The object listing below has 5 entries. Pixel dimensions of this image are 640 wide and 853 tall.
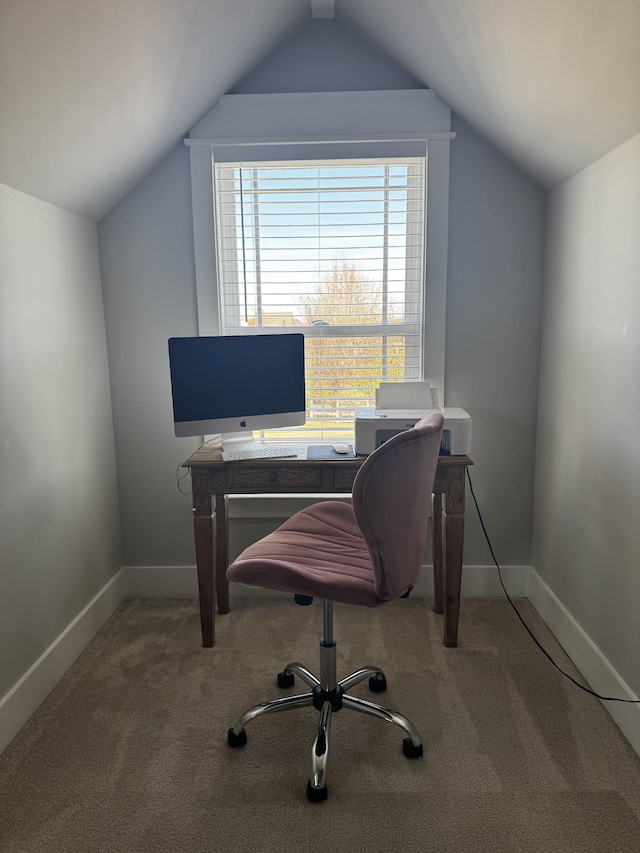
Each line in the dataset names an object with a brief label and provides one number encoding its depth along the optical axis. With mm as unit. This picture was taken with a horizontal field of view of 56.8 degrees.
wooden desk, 2312
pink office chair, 1542
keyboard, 2334
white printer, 2338
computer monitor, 2387
